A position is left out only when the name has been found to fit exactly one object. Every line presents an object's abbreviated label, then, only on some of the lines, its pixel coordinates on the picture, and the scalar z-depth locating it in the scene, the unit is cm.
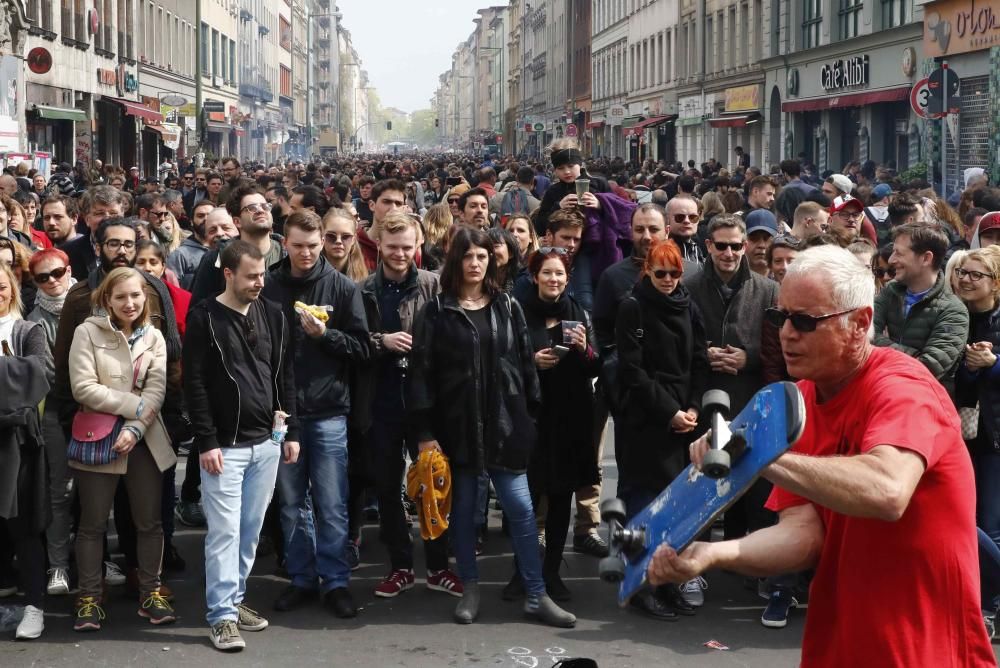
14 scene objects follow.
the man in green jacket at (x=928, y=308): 693
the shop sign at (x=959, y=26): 2433
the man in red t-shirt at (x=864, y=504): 295
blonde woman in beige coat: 666
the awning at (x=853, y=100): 2903
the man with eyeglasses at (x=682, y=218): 898
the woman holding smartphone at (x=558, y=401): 725
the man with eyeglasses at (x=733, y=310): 734
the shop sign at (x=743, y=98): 4212
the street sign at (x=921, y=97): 1673
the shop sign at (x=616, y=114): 6944
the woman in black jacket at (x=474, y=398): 685
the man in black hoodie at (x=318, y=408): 706
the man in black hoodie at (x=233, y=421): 655
